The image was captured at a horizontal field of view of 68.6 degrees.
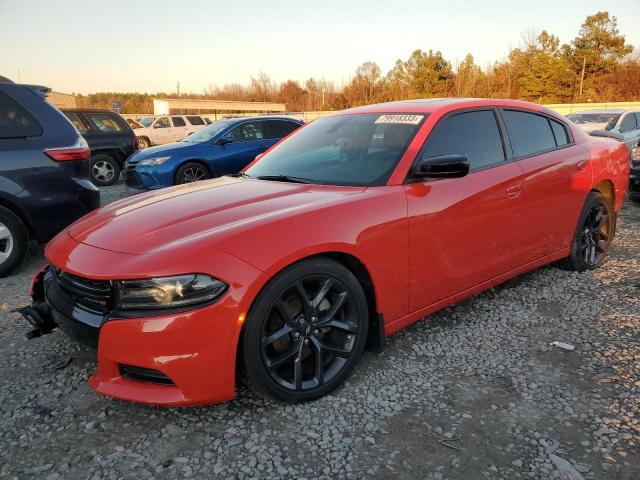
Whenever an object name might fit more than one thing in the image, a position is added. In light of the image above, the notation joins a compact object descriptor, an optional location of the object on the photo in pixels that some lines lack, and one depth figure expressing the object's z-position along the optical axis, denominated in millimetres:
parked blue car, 8438
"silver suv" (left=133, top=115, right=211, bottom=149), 20266
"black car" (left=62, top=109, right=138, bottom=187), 10844
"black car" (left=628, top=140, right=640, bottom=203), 7250
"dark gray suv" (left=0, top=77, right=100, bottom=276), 4273
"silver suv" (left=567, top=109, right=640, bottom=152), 11469
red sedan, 2047
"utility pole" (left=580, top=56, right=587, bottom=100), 45075
